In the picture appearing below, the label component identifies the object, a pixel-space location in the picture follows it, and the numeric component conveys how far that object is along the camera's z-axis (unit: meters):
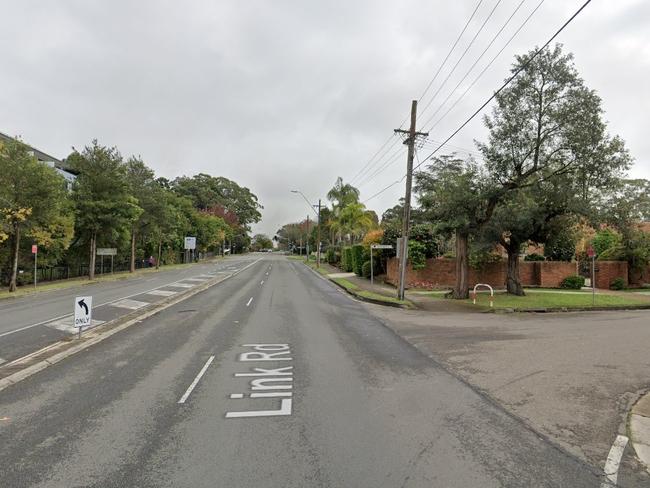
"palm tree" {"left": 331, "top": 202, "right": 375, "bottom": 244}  48.56
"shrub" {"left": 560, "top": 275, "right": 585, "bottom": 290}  26.91
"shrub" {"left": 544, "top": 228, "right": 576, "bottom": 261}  21.12
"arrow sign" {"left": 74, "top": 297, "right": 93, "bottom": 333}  10.25
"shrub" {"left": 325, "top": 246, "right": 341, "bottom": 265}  54.04
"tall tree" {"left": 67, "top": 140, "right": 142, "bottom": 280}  33.97
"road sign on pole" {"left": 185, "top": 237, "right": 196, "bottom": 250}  66.16
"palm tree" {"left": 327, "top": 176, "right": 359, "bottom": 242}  56.50
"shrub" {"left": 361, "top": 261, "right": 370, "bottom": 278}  33.67
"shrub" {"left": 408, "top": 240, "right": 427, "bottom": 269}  26.14
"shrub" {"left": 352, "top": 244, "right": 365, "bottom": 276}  36.16
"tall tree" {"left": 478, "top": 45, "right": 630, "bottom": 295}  17.47
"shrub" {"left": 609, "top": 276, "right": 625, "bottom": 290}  27.36
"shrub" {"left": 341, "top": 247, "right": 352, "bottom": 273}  42.28
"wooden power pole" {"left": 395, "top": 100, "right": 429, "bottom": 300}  19.53
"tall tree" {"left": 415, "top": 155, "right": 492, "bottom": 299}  19.53
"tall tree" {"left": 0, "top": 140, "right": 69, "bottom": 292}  24.92
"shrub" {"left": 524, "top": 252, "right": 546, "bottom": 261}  28.98
